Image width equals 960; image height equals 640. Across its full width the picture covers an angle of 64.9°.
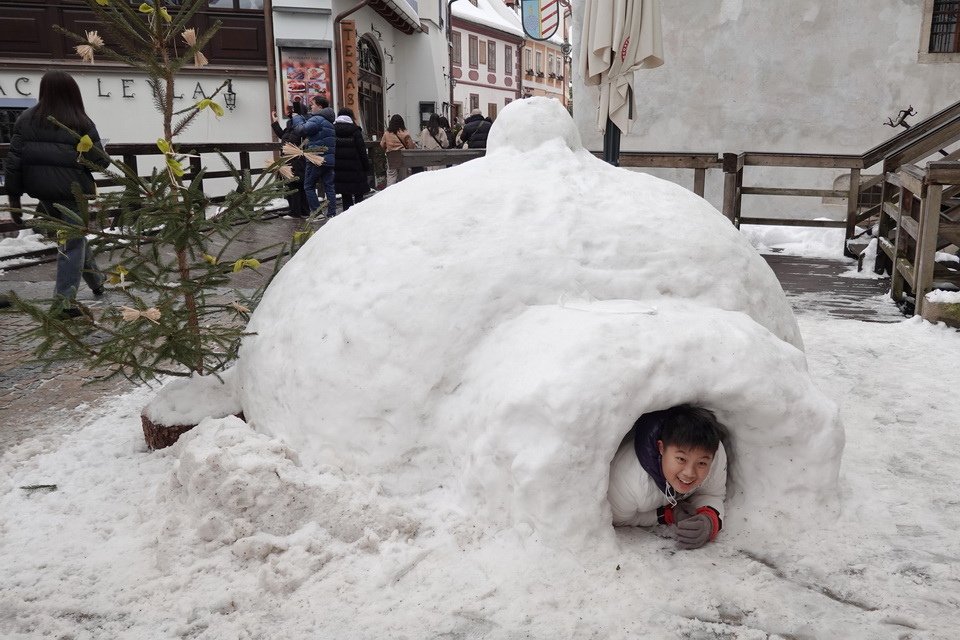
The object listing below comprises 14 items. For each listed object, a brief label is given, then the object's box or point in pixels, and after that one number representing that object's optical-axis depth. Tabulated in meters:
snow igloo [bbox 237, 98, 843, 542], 2.47
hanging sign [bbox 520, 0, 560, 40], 13.36
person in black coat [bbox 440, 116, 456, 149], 14.61
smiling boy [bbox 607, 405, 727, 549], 2.45
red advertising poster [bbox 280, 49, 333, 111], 16.84
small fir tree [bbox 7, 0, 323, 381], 3.17
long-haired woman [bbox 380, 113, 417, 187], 11.86
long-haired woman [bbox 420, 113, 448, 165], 13.75
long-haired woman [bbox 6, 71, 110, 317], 5.82
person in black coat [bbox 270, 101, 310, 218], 10.97
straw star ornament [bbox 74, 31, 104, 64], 3.25
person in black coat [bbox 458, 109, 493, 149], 12.43
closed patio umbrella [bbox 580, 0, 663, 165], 7.02
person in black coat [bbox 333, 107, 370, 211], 10.72
